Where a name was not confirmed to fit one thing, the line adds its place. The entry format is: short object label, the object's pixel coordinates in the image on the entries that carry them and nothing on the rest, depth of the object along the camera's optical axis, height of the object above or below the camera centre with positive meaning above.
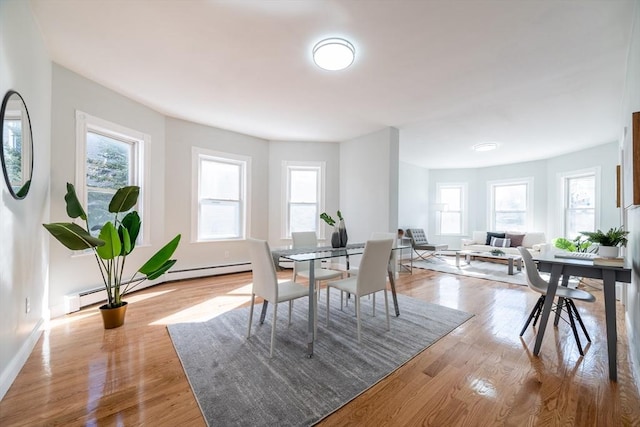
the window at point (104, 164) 2.94 +0.65
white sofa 5.99 -0.70
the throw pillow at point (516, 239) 6.32 -0.62
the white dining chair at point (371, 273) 2.23 -0.55
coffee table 4.99 -0.91
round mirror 1.64 +0.48
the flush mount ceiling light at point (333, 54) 2.18 +1.43
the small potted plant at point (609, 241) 2.04 -0.22
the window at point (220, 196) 4.40 +0.32
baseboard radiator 2.80 -1.01
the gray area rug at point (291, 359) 1.47 -1.12
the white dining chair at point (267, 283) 2.01 -0.59
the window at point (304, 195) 5.27 +0.39
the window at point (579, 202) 5.35 +0.29
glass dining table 2.00 -0.40
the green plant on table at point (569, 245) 4.19 -0.55
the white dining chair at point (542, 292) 2.10 -0.66
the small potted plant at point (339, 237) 2.92 -0.27
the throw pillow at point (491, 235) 6.62 -0.55
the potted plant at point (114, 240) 2.10 -0.24
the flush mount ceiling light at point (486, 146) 5.03 +1.39
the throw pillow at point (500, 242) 6.27 -0.70
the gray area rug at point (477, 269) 4.69 -1.19
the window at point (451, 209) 7.80 +0.17
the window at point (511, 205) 6.66 +0.27
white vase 2.03 -0.29
